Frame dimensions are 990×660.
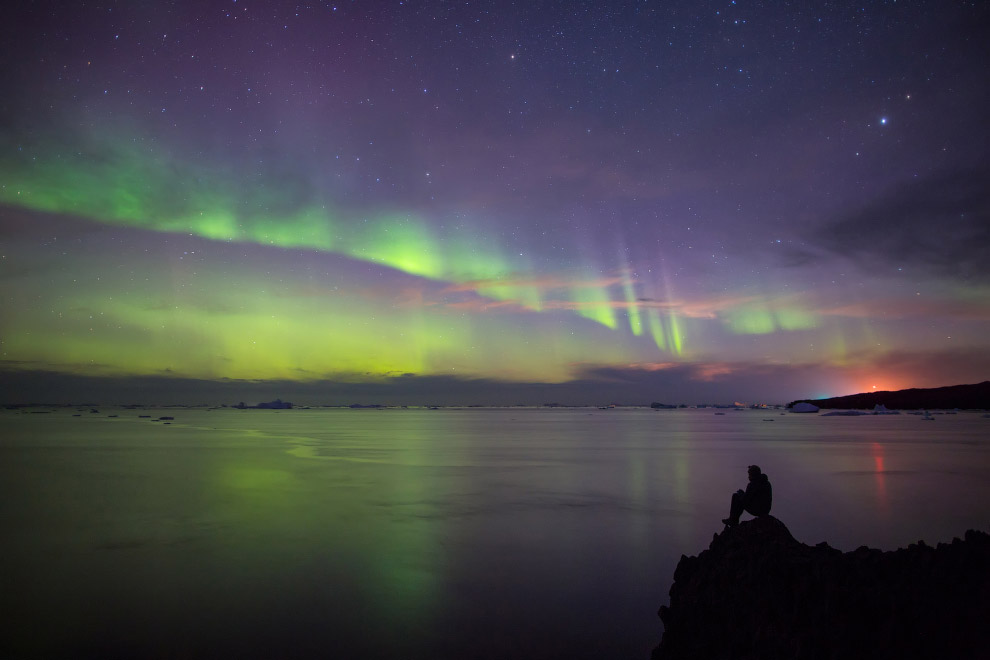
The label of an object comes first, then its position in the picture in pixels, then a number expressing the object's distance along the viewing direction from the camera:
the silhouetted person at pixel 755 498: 9.09
